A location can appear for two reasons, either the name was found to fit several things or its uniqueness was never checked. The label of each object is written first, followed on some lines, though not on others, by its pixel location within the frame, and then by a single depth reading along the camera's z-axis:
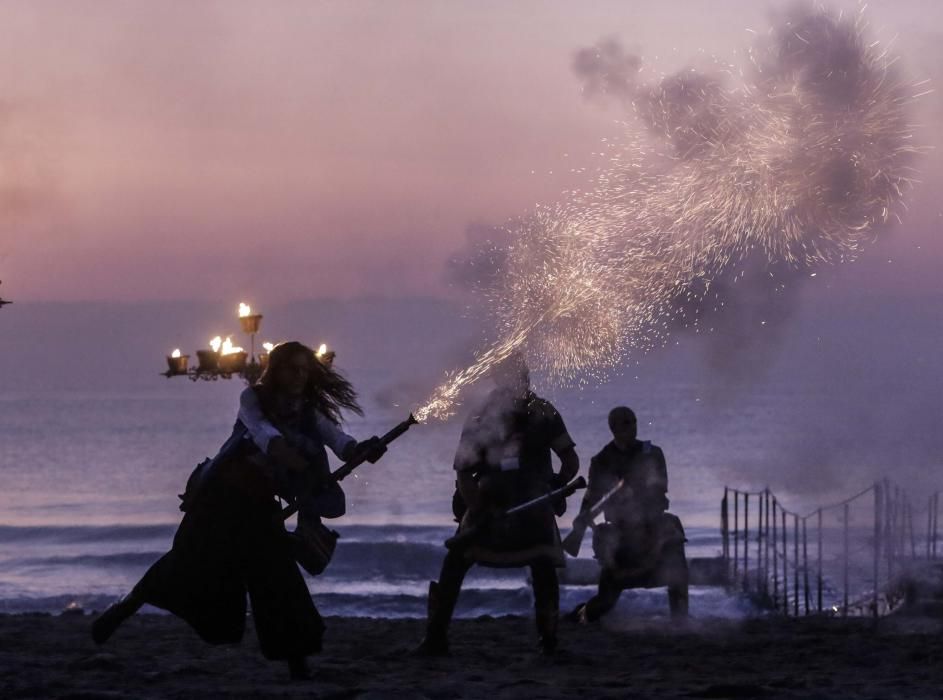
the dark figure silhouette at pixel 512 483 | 16.17
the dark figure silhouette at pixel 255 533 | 14.13
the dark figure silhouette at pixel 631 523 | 19.77
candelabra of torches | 28.70
